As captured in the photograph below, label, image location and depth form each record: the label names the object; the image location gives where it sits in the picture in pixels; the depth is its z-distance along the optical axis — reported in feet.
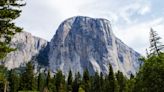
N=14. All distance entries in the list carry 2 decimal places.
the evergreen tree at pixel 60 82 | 455.22
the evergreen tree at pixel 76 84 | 506.11
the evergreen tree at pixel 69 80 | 523.33
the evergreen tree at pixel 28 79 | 391.36
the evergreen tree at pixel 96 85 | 474.66
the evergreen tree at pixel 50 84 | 470.27
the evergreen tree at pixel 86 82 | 466.17
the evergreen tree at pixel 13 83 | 499.10
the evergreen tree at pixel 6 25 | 108.27
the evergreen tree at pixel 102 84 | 447.22
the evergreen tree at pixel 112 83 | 396.98
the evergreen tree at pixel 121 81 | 431.18
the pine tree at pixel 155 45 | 198.63
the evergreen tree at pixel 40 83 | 502.38
